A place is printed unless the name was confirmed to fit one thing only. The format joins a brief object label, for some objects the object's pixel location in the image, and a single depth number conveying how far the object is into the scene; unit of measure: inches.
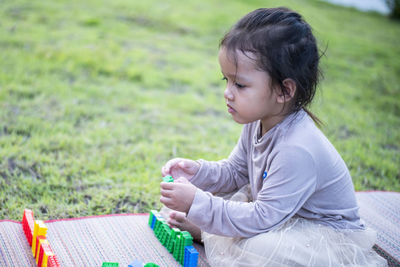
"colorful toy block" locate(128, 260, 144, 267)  56.6
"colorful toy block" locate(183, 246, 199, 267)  60.2
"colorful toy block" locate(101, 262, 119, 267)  54.2
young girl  55.0
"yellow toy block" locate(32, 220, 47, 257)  58.7
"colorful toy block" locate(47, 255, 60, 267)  52.6
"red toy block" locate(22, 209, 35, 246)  61.9
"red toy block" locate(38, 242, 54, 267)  54.0
